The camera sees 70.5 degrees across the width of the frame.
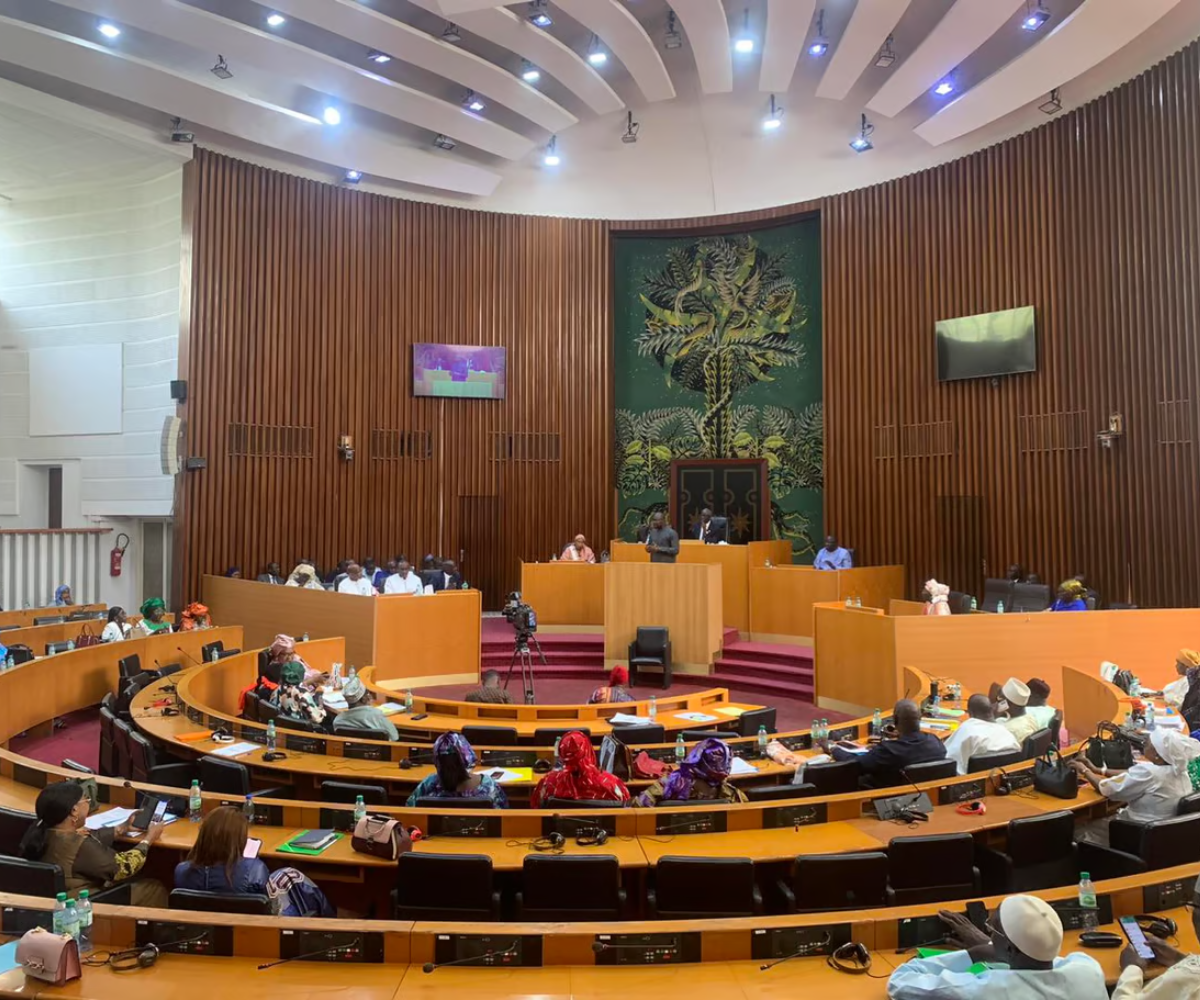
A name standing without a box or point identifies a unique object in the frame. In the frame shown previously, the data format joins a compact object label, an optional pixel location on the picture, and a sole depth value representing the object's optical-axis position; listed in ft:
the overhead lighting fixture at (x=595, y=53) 40.70
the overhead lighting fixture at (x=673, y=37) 41.65
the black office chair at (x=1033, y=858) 12.93
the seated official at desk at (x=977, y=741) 16.94
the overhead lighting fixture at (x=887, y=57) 39.76
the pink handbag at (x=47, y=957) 8.61
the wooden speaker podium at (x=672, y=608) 34.01
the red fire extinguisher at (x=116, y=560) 46.85
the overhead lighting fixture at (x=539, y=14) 36.17
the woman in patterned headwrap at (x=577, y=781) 14.40
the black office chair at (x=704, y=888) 11.32
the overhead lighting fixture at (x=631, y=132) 47.73
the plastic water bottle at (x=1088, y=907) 9.74
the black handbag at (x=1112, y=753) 15.33
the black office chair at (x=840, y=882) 11.66
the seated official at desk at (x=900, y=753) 16.21
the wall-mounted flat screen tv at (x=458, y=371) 49.24
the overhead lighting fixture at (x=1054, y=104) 38.91
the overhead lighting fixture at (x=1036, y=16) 33.78
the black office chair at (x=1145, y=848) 12.21
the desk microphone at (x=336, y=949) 9.40
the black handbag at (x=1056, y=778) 14.78
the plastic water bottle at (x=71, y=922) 9.29
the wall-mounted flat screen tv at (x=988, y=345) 40.65
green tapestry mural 50.42
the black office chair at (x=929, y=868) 12.24
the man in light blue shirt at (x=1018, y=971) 7.76
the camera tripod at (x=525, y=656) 30.94
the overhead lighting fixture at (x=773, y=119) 45.73
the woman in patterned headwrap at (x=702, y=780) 14.87
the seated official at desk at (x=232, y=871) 10.65
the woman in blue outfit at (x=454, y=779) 14.32
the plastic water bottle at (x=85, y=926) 9.46
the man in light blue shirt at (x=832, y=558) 41.98
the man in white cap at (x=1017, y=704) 18.58
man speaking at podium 35.40
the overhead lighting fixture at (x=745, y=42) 38.34
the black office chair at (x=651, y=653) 33.14
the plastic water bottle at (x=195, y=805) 14.20
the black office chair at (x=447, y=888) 11.58
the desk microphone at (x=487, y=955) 9.32
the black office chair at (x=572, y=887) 11.53
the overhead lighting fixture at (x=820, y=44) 39.07
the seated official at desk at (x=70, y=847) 11.55
